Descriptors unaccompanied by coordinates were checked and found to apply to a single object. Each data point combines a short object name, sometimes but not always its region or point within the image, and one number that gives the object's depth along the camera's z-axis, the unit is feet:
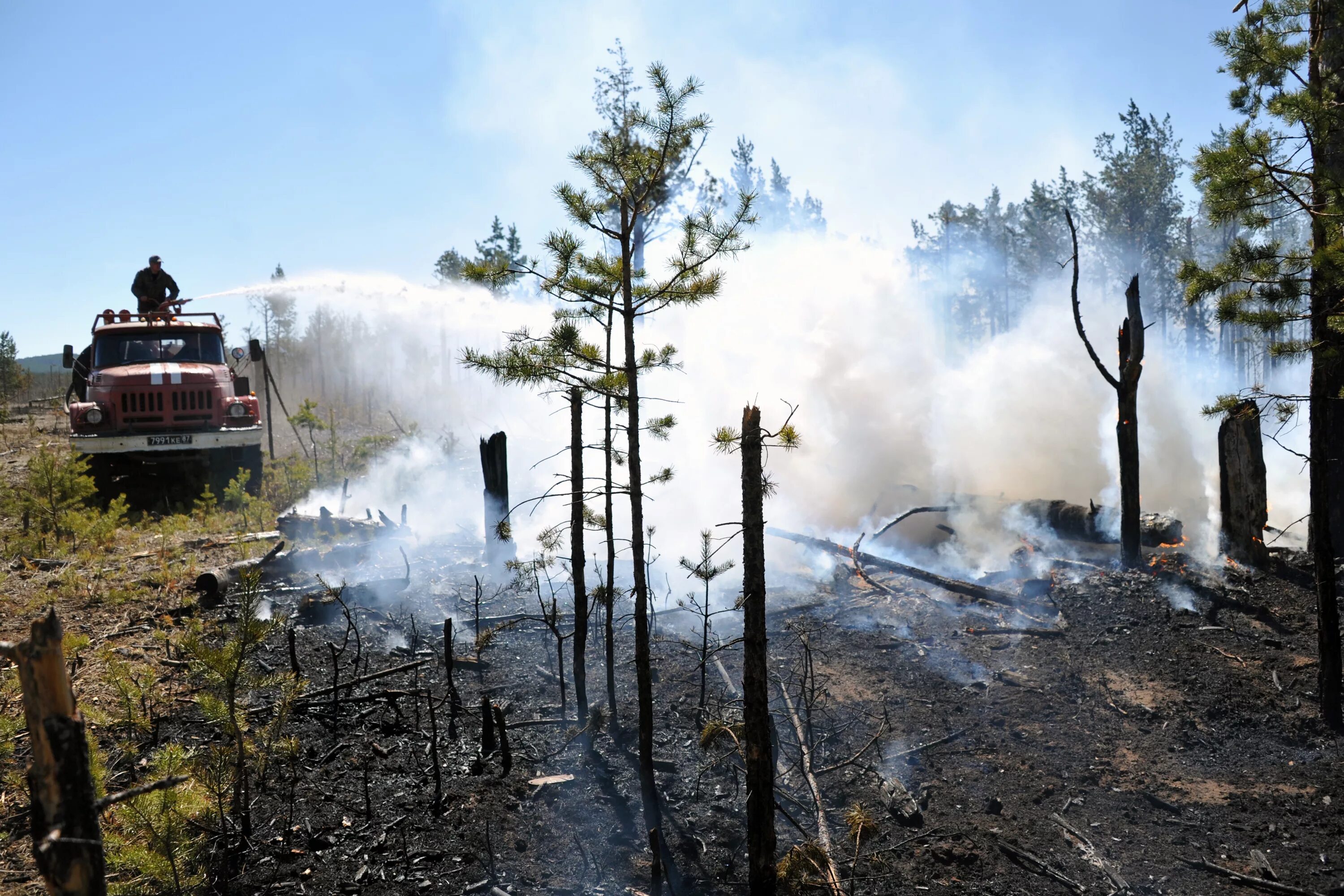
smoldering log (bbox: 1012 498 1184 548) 45.52
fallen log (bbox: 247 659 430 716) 27.76
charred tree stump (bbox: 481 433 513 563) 45.96
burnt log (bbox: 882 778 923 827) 23.77
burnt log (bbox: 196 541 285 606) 36.11
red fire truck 50.85
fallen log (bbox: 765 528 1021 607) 42.42
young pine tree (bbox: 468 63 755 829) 24.57
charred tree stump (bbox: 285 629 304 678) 25.85
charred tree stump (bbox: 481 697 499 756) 26.11
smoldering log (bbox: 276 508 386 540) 49.78
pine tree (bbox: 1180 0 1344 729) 26.78
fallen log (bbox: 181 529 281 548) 45.21
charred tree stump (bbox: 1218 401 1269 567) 40.40
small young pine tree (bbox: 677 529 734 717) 27.99
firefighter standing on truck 55.72
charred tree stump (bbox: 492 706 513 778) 24.93
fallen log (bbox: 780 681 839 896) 19.39
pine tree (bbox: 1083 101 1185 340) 156.25
